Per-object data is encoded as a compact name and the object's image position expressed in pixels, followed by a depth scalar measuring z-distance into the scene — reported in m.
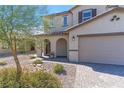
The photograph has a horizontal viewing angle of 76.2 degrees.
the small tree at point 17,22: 3.35
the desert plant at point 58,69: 4.72
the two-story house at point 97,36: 5.92
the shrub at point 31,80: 3.06
